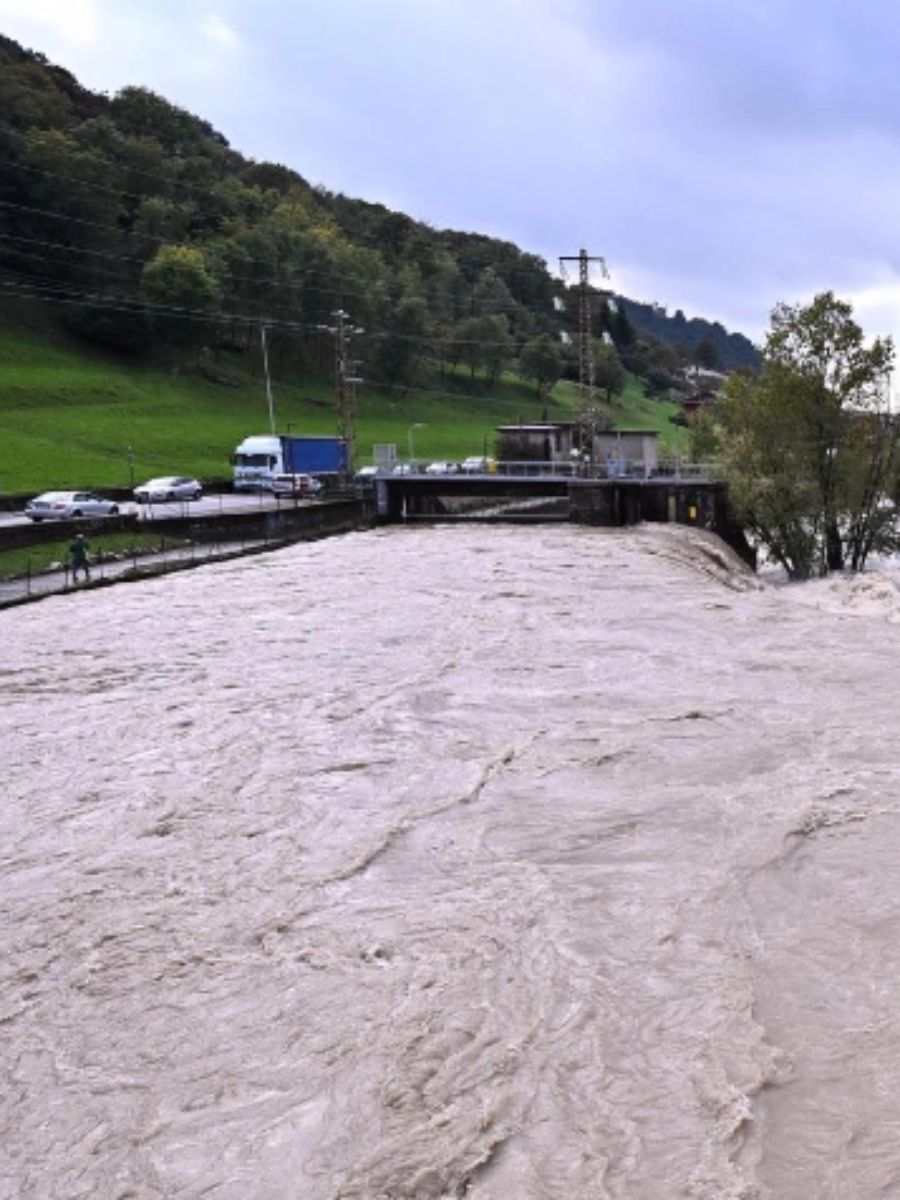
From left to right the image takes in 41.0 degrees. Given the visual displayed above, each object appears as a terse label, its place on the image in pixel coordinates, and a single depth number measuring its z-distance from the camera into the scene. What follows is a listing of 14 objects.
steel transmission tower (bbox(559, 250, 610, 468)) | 62.16
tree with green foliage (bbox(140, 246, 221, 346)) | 95.44
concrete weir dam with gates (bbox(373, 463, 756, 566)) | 60.38
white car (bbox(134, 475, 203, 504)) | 55.91
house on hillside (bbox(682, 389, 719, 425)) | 154.80
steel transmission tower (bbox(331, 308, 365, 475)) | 68.94
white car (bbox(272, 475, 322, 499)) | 63.90
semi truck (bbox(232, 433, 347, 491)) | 67.50
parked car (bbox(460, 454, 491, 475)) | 68.88
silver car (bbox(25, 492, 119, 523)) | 44.56
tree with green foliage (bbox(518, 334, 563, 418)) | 127.94
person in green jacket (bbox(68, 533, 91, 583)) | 34.97
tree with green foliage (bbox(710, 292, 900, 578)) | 50.47
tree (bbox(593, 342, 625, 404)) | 142.12
